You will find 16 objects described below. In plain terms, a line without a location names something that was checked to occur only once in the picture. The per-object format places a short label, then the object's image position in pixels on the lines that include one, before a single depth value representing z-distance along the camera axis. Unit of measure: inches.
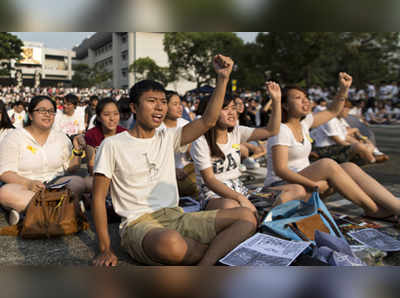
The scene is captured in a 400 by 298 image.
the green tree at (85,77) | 1582.8
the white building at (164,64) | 2056.3
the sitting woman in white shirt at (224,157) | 113.0
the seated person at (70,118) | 259.8
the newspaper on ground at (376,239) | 101.3
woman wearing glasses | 129.1
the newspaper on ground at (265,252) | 78.2
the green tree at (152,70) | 1631.4
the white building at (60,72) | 2570.4
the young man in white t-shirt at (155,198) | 85.2
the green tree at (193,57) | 1311.5
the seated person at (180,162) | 155.0
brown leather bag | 115.2
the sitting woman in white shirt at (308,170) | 124.2
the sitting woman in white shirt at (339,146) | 210.8
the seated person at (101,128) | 162.1
